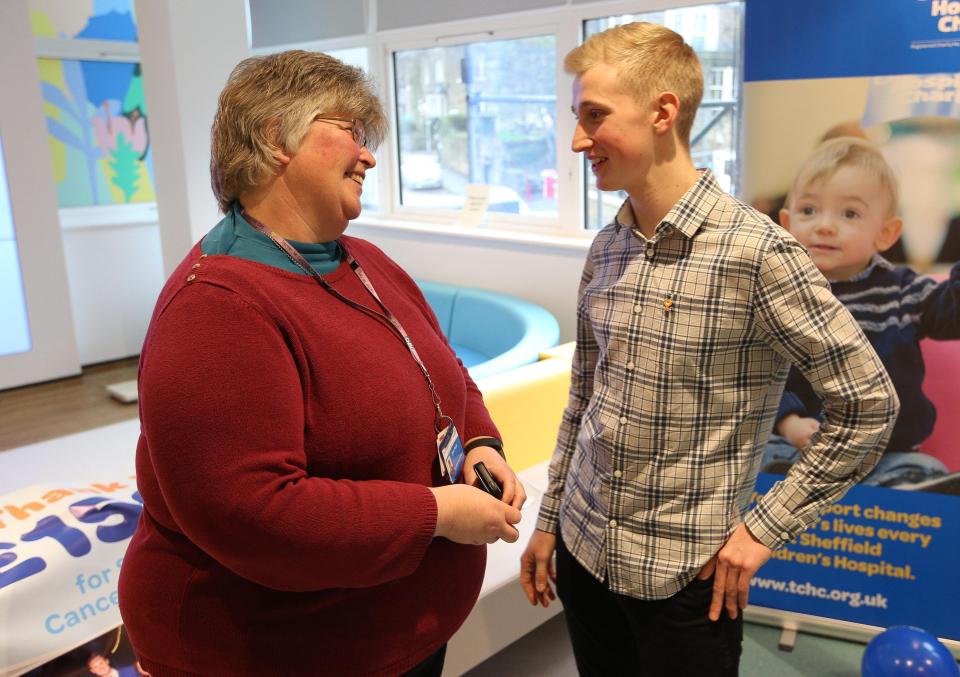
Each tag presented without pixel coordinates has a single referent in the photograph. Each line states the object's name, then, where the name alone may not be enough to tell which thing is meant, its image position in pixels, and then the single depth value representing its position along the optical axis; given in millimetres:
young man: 1188
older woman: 966
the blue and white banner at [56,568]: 1713
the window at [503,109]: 3738
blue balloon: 1896
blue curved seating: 3621
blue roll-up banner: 2102
